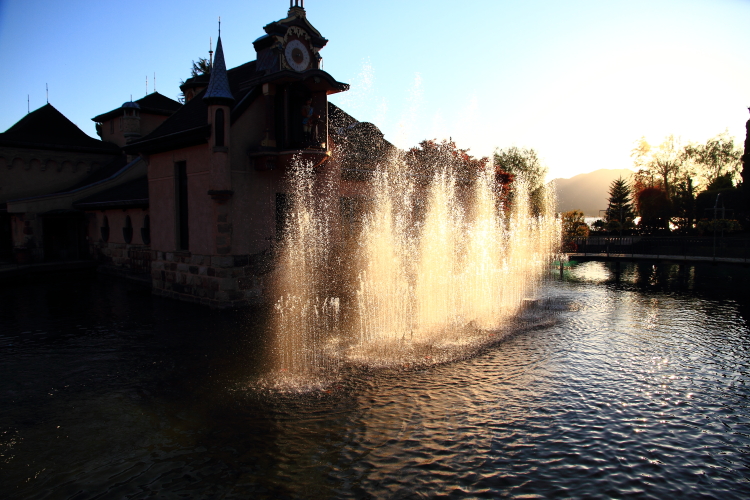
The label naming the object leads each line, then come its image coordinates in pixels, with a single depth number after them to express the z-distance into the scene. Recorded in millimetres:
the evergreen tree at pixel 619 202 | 59656
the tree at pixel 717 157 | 56812
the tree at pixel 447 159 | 25312
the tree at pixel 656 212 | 50219
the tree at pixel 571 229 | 32250
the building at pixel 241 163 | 14352
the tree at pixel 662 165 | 59000
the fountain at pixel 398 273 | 9875
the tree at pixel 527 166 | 60844
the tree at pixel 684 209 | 48281
